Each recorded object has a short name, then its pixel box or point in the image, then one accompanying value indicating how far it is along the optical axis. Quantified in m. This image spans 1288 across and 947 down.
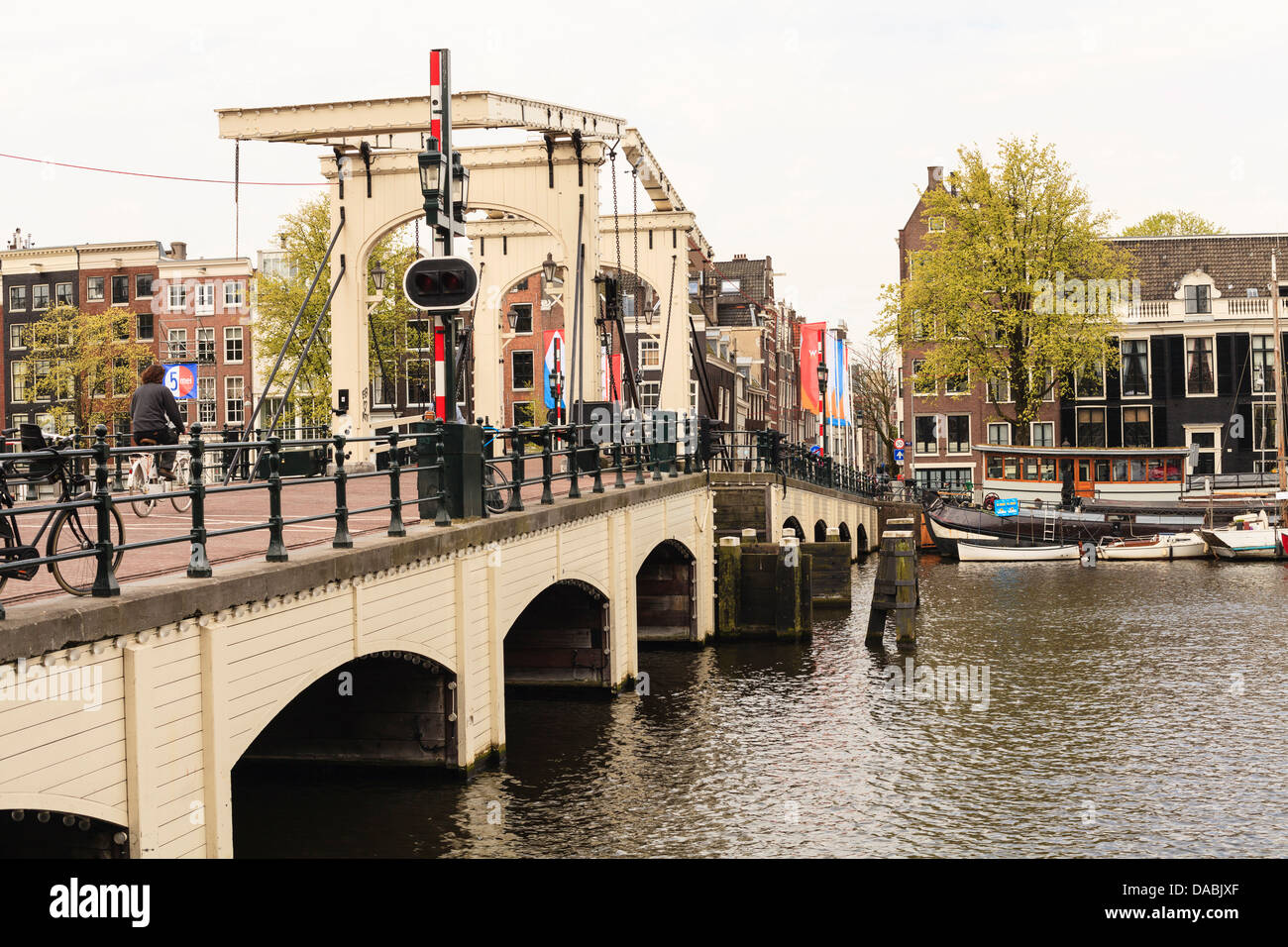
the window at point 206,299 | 54.00
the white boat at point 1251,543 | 38.81
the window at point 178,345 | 53.88
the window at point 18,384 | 51.50
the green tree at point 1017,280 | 46.00
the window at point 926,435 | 56.56
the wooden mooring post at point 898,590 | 22.25
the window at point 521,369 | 55.12
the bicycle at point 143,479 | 13.55
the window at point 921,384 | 47.81
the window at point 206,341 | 54.12
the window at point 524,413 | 52.20
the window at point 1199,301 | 54.27
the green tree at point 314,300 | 42.12
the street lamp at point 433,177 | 11.87
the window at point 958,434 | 56.25
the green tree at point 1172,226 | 64.81
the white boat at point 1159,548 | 39.34
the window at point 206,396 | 53.47
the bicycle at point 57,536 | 6.87
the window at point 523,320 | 56.22
